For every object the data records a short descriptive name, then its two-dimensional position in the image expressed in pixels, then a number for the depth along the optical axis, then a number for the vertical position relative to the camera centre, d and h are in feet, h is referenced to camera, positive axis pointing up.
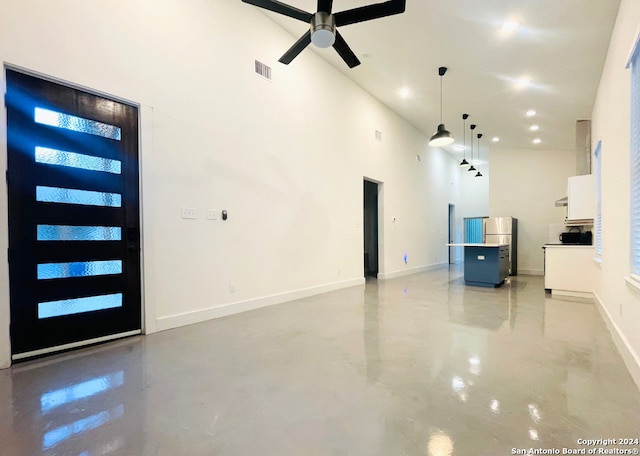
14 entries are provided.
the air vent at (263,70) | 15.42 +7.72
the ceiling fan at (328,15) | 10.11 +6.94
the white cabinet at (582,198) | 17.84 +1.43
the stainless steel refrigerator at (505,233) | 29.45 -0.98
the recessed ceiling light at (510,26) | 13.39 +8.54
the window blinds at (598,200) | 15.70 +1.13
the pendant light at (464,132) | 24.91 +8.57
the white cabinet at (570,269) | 18.03 -2.80
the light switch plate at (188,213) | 12.30 +0.49
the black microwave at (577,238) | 19.79 -1.01
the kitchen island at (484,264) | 21.25 -2.90
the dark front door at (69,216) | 8.77 +0.31
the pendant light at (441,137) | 18.34 +5.18
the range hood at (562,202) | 23.26 +1.50
